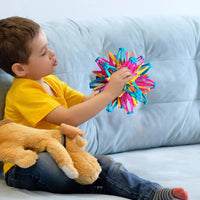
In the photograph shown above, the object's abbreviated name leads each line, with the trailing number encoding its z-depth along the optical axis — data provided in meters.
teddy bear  3.05
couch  3.57
